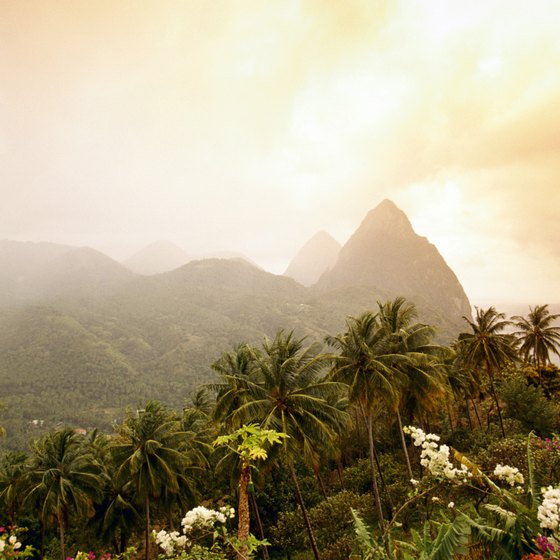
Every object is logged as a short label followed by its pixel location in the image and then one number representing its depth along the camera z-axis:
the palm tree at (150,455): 21.41
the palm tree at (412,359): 21.62
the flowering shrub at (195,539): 6.71
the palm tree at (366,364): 19.43
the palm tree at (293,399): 16.92
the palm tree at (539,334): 36.50
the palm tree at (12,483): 27.72
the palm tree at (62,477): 23.31
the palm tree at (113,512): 26.09
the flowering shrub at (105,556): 6.56
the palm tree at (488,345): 28.72
